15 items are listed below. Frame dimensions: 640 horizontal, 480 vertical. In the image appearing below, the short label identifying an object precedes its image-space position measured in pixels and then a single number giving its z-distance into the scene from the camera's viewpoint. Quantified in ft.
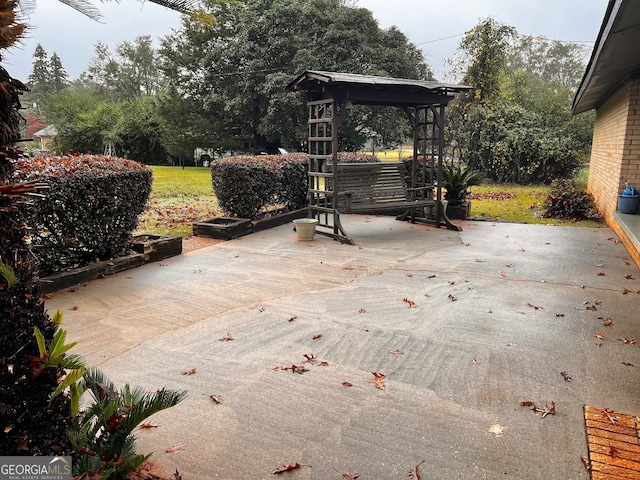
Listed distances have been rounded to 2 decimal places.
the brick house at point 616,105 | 13.70
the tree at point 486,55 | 52.41
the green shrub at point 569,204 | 31.35
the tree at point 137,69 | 155.02
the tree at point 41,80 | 164.71
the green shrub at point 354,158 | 34.76
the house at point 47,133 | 97.40
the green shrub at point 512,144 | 50.29
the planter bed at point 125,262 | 15.49
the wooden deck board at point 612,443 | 6.73
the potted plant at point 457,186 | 31.01
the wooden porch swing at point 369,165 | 23.63
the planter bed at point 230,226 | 24.47
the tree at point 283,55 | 66.49
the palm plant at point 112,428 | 5.42
